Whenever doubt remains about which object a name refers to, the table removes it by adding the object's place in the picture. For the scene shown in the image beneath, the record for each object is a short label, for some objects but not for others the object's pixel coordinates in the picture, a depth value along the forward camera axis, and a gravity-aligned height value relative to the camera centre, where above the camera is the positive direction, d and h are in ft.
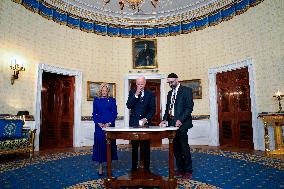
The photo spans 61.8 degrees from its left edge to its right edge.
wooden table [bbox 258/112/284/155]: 19.17 -1.89
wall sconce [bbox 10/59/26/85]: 21.67 +3.71
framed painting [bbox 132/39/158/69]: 30.96 +7.14
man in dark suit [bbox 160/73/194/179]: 12.25 -0.51
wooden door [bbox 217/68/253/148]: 24.29 -0.12
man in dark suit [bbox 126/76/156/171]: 11.75 -0.03
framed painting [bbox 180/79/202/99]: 28.53 +2.57
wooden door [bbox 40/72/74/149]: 27.81 -0.33
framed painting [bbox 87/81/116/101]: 28.47 +2.41
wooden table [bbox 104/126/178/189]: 9.45 -2.19
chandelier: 18.62 +8.41
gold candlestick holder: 19.59 +0.98
